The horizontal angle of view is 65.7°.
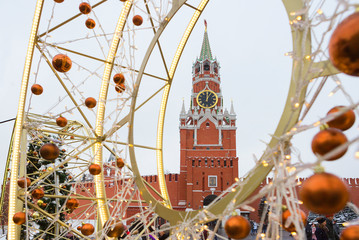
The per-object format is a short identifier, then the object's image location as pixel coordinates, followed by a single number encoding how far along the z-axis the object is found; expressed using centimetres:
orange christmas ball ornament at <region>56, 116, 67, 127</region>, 244
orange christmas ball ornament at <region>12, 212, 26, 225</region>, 219
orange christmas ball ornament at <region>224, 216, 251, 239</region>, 94
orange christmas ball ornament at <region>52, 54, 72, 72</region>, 213
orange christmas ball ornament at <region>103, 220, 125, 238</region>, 182
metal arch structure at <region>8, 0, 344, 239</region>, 108
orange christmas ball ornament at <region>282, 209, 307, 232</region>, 103
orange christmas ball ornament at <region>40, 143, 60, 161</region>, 202
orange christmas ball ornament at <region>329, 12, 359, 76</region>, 59
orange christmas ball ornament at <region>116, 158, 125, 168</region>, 232
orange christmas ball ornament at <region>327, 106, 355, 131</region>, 95
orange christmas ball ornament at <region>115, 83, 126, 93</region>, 230
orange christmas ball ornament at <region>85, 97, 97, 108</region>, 237
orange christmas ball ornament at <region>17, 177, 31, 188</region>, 236
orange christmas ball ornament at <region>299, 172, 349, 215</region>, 66
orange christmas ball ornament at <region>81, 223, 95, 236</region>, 225
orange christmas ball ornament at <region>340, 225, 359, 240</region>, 71
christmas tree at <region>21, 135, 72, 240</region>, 568
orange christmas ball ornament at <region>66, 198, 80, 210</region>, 299
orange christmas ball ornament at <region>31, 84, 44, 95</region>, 246
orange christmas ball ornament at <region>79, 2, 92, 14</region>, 226
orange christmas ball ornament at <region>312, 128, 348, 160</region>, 75
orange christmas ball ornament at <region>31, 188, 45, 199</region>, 256
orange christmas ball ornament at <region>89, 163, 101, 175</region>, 226
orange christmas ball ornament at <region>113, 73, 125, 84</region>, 230
